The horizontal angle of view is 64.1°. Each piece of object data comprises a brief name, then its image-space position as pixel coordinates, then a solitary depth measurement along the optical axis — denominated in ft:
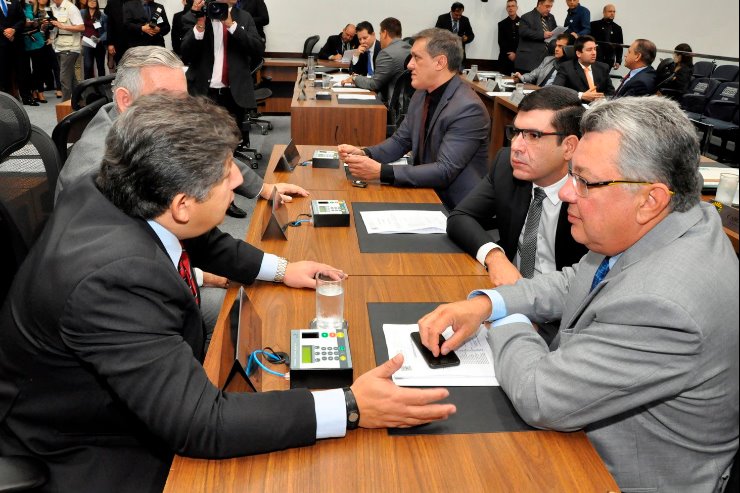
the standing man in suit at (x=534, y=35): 28.53
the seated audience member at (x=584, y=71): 20.43
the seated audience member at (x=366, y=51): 21.50
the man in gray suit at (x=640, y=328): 3.17
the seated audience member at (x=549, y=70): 21.65
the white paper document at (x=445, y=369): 3.94
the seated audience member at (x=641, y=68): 19.08
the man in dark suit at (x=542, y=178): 6.37
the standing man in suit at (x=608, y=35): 29.07
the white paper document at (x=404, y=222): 6.84
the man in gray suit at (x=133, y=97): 5.92
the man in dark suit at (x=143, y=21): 25.33
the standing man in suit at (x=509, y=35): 30.71
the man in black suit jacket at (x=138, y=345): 3.15
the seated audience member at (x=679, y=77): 19.38
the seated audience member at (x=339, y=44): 27.22
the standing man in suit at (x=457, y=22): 30.53
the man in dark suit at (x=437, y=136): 8.75
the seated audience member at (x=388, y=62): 17.53
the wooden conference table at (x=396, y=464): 3.13
